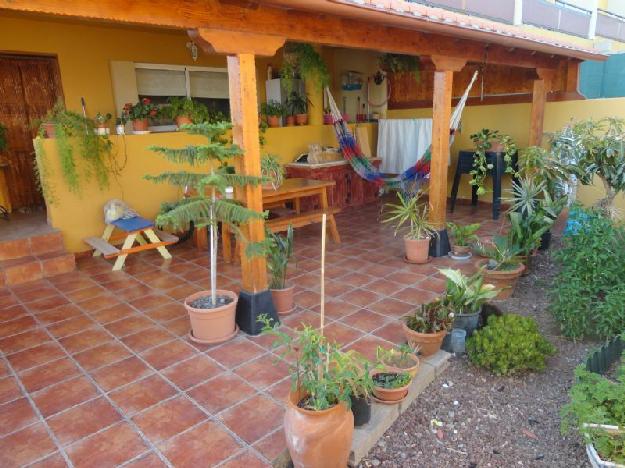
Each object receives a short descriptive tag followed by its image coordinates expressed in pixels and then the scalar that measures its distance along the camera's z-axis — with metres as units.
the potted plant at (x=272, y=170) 4.35
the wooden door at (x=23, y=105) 5.07
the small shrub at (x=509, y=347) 2.46
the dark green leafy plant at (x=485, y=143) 5.23
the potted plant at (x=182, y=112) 5.16
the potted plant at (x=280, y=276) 3.20
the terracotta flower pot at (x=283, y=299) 3.20
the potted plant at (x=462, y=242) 4.29
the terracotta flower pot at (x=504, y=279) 3.44
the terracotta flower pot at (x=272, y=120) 6.21
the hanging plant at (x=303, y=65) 5.82
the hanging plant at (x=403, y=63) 6.48
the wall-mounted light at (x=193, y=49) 5.55
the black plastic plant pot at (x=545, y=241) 4.42
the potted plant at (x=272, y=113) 6.21
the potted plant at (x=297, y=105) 6.58
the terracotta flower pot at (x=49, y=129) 4.26
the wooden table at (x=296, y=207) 4.27
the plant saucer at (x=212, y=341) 2.84
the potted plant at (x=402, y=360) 2.27
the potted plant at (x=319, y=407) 1.66
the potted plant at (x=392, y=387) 2.14
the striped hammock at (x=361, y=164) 5.82
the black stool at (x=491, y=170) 5.73
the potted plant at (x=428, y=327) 2.60
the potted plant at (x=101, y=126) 4.56
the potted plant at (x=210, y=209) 2.56
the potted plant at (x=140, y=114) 4.96
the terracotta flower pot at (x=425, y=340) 2.59
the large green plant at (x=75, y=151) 4.24
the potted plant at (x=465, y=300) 2.78
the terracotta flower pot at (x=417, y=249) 4.16
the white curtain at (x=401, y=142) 6.36
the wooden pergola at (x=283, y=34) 2.44
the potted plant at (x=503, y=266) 3.45
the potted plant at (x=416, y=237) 4.14
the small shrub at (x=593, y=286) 2.68
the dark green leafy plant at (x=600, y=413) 1.69
